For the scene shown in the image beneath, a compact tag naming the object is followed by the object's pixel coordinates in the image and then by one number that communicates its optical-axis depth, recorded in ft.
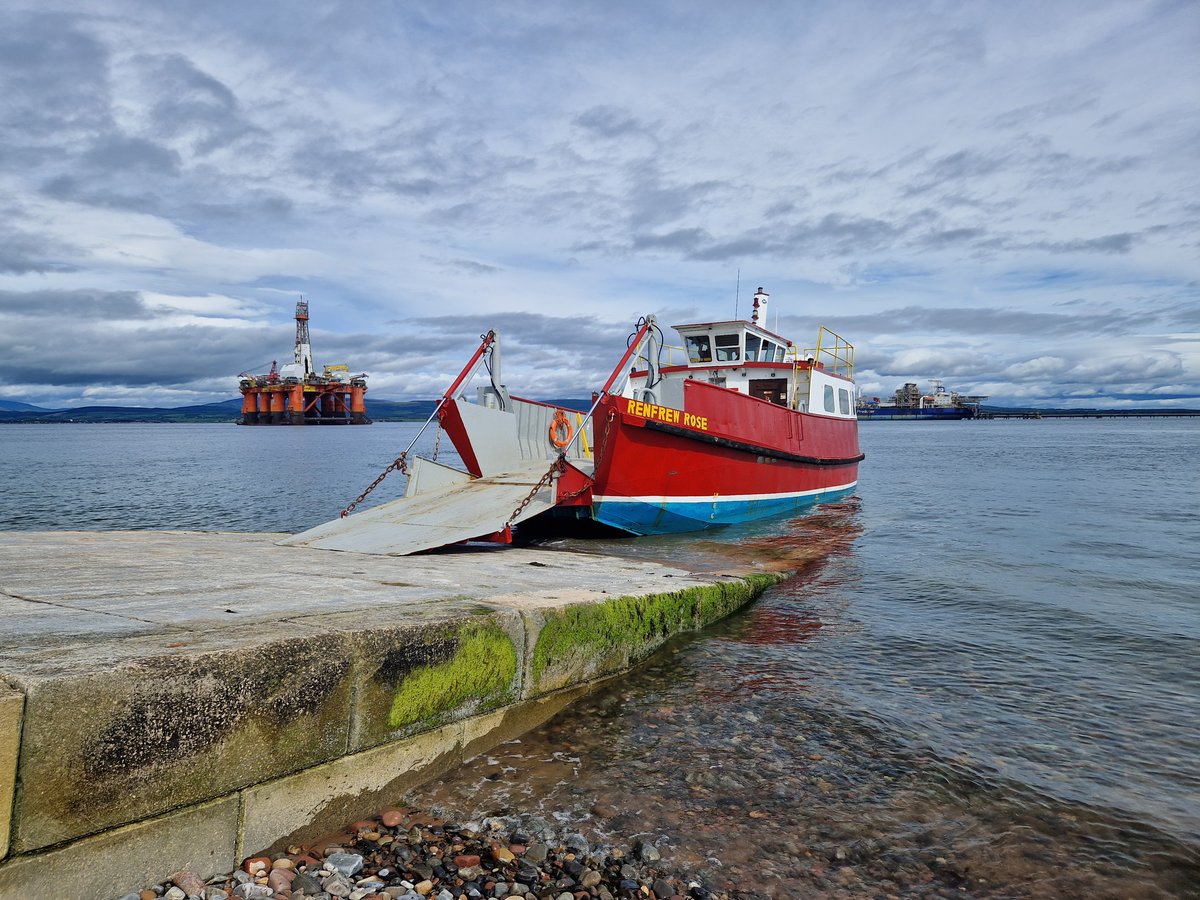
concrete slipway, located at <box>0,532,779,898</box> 8.48
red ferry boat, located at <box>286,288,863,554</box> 32.74
